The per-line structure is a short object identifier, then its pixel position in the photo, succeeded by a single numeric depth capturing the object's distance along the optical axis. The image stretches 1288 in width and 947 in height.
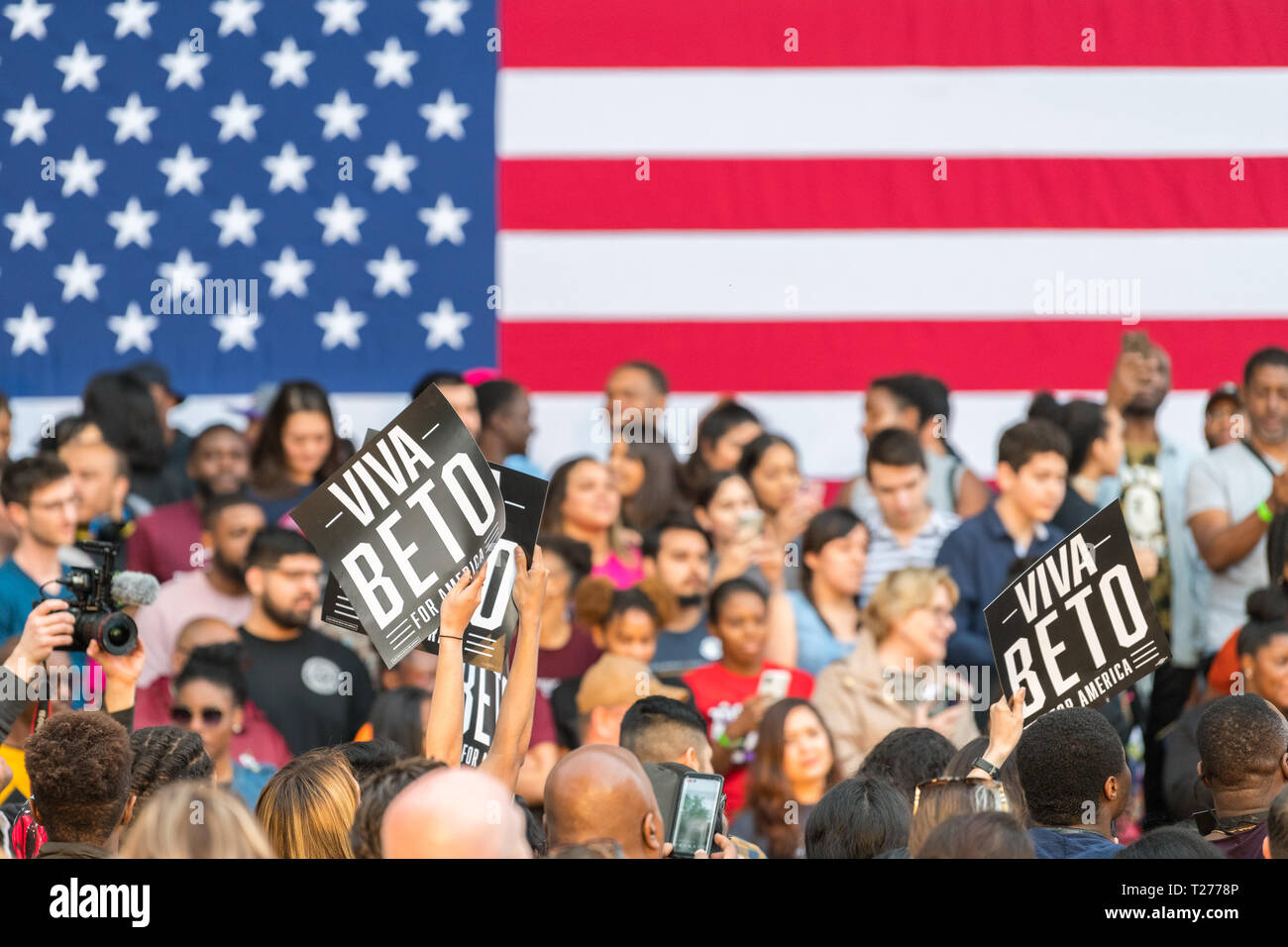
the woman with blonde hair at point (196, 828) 4.65
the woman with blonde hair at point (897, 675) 11.20
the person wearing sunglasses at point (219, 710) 10.40
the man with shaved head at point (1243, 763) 7.42
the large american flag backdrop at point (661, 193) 15.19
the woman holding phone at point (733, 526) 12.56
